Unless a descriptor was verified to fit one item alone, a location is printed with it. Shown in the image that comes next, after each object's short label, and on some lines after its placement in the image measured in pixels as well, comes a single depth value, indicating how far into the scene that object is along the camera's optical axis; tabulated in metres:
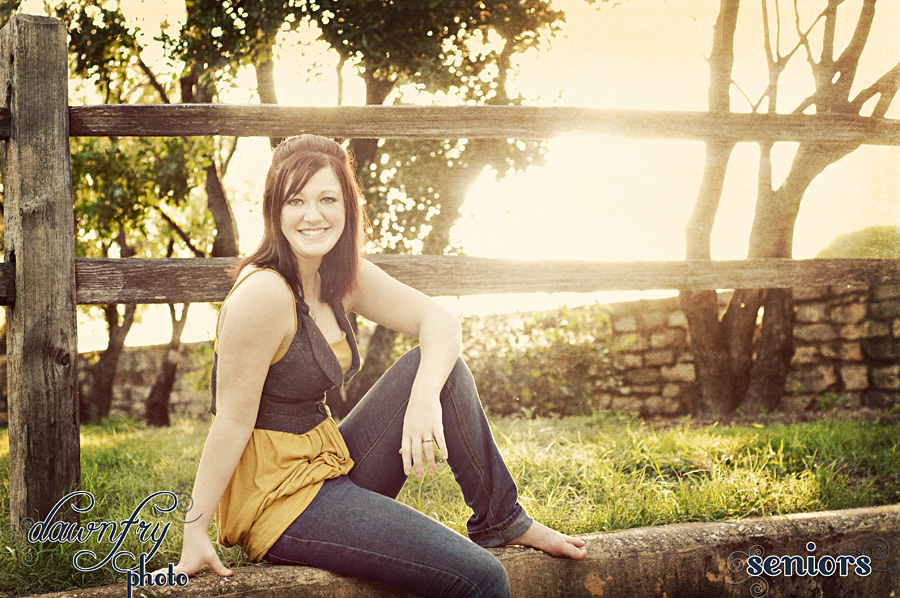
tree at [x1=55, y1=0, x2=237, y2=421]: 5.23
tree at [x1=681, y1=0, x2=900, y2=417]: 4.50
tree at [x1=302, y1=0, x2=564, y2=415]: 4.49
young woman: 1.74
